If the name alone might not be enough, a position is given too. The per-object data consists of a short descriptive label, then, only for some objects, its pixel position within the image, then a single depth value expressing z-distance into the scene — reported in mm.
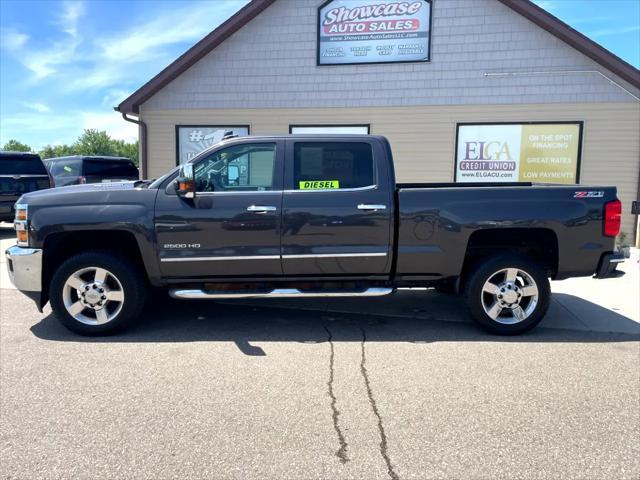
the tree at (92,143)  66375
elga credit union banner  10555
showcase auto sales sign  10859
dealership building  10352
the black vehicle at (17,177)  11188
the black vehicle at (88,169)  12688
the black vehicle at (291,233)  4672
